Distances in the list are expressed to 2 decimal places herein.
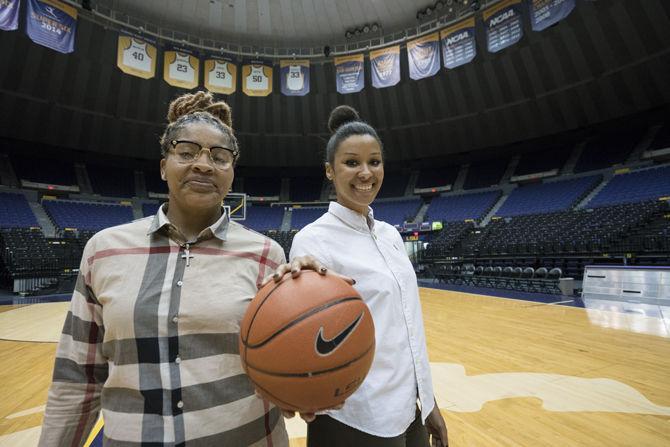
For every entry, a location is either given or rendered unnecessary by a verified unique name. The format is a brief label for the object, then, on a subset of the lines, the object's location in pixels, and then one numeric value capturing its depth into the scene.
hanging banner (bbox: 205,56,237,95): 14.80
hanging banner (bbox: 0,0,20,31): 10.22
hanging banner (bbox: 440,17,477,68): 12.87
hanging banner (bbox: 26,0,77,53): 10.84
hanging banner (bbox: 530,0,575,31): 10.41
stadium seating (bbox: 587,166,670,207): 12.84
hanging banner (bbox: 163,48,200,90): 13.83
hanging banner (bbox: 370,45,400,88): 14.38
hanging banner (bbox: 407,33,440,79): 13.48
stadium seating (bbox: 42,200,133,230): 16.59
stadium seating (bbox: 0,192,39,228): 14.40
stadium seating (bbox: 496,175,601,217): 15.71
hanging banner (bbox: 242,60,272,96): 15.63
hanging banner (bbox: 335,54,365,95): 14.88
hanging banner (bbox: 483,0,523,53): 11.91
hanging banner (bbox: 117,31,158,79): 12.70
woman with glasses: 0.93
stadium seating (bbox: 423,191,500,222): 18.67
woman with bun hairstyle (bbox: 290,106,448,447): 1.08
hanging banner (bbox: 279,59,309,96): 15.70
